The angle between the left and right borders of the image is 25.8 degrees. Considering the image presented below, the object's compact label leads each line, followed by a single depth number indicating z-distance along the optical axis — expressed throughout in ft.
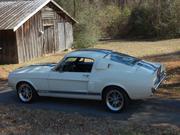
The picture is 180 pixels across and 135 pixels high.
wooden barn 75.51
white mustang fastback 30.60
